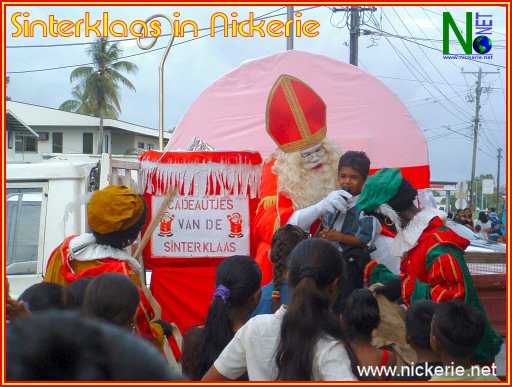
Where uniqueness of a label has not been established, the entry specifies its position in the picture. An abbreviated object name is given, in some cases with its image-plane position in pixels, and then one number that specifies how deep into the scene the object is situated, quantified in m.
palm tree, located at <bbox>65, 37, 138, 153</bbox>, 40.59
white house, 37.47
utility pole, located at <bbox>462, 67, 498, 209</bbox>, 33.78
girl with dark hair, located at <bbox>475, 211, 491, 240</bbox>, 21.06
